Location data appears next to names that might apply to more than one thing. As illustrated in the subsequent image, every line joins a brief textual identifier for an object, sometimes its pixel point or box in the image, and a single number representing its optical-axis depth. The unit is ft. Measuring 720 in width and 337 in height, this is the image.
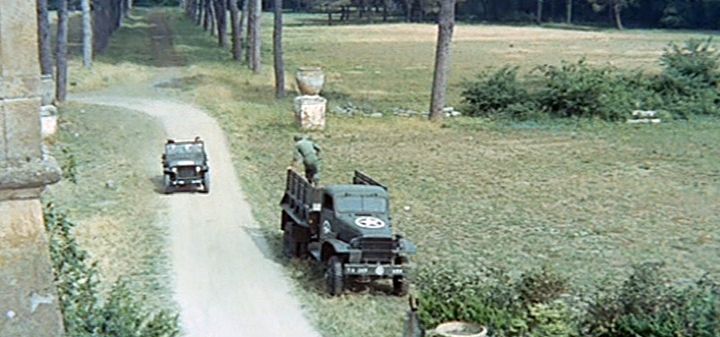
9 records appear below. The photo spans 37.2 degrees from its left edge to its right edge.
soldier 57.93
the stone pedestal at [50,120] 77.60
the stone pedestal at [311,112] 97.40
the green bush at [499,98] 113.80
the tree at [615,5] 295.28
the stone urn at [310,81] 96.02
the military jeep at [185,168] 65.98
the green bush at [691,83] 116.06
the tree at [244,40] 167.16
